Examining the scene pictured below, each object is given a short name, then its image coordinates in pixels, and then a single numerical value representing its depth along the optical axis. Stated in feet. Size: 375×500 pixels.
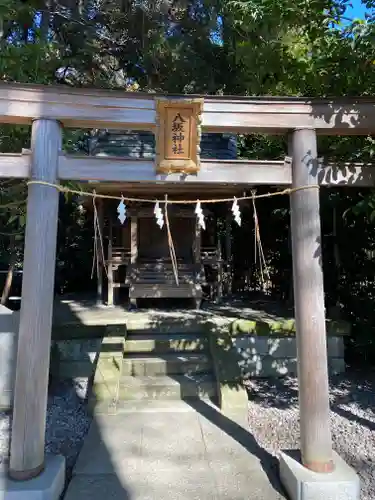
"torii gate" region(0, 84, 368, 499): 9.66
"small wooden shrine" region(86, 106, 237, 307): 26.50
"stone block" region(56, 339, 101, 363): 19.02
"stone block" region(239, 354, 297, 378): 19.36
